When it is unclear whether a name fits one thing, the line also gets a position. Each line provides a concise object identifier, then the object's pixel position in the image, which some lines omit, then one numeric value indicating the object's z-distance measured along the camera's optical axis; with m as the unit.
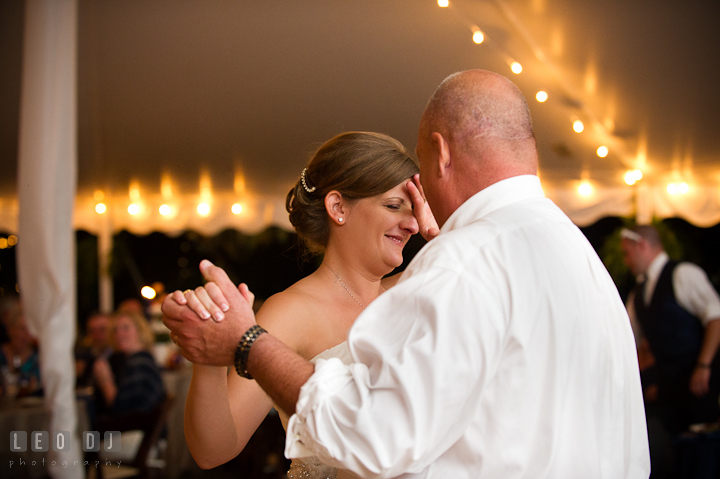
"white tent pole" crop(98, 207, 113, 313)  5.64
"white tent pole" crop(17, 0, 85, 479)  2.89
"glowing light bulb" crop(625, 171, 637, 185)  5.26
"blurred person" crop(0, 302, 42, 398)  4.80
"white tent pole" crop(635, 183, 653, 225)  5.34
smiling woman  1.49
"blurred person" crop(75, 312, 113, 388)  5.27
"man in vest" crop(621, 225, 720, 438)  4.37
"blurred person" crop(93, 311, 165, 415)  4.56
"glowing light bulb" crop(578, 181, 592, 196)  5.34
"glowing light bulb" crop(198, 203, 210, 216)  6.21
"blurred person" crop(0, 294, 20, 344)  6.65
